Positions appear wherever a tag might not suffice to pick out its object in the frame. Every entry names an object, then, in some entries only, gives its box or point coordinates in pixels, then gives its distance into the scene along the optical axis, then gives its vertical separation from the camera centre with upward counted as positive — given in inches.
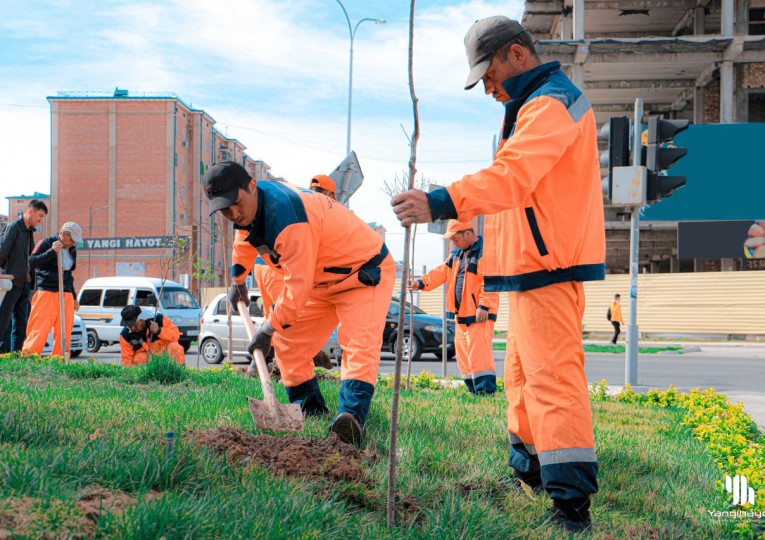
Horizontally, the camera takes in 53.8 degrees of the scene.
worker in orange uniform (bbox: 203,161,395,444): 171.5 -0.8
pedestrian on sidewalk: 959.4 -49.1
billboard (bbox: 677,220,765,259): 1106.7 +56.4
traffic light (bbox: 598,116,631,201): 358.0 +61.6
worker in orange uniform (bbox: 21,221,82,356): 378.6 -15.4
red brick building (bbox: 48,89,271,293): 2389.3 +322.5
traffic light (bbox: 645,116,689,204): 353.7 +57.1
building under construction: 1010.7 +310.6
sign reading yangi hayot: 1905.0 +72.7
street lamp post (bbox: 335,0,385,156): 960.9 +253.1
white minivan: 813.2 -39.2
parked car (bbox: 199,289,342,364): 649.0 -51.1
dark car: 650.8 -52.5
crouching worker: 400.8 -36.8
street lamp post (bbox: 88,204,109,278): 2353.8 +189.1
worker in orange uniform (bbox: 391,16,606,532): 121.2 +8.0
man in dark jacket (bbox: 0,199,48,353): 385.4 +6.7
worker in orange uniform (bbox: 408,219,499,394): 318.0 -12.2
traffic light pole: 382.5 -13.2
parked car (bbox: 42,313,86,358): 674.8 -61.8
